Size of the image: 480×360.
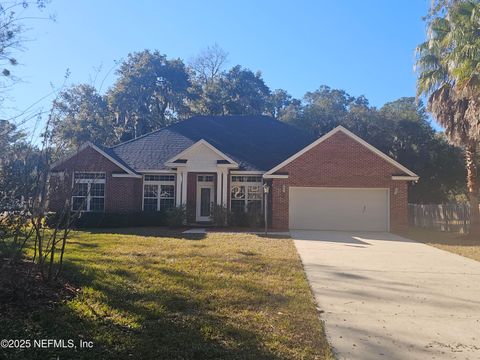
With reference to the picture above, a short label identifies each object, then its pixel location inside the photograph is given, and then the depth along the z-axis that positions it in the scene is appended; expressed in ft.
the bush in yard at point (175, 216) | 65.31
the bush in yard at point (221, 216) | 67.36
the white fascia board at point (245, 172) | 72.49
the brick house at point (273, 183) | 67.41
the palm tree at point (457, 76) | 53.98
